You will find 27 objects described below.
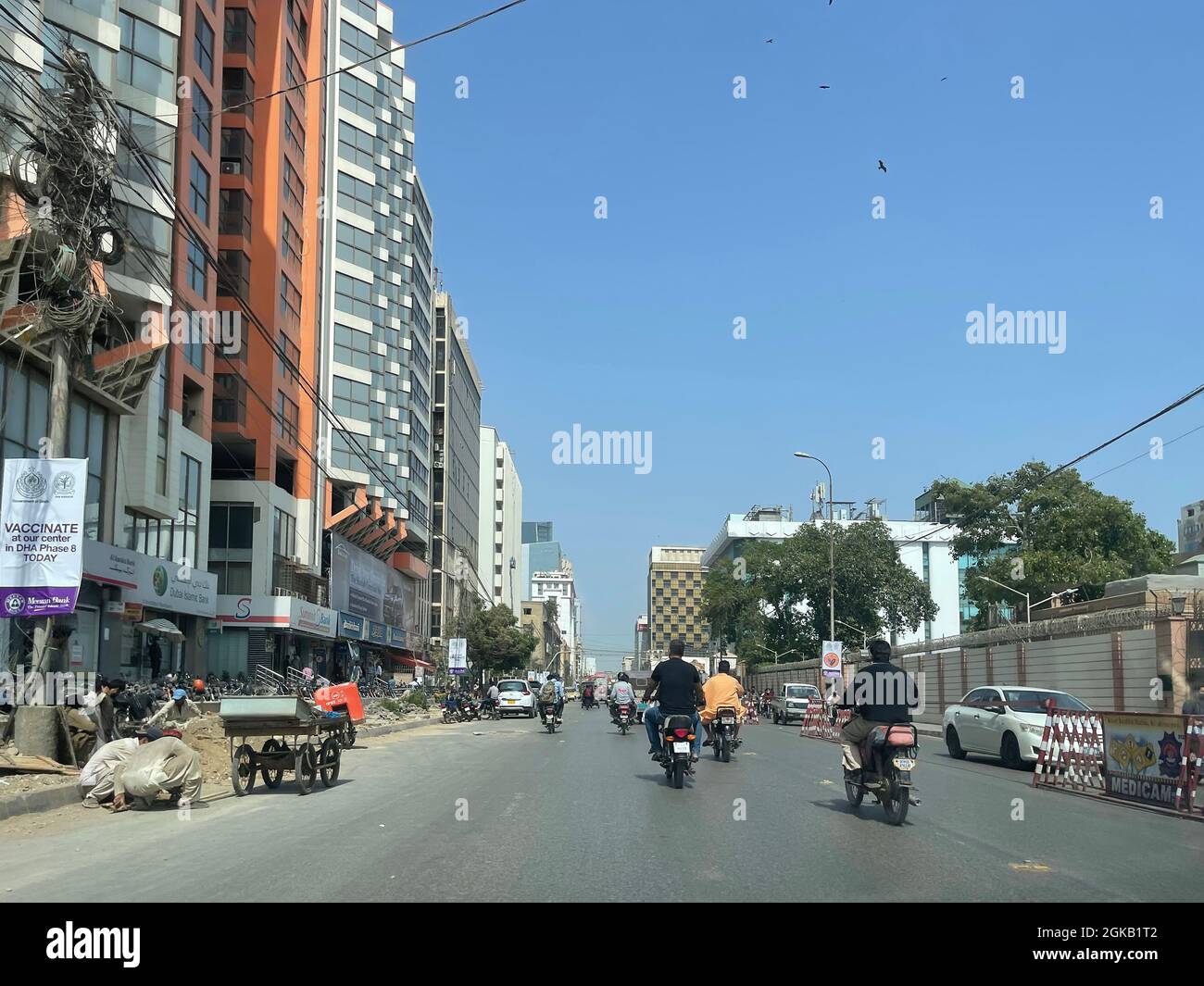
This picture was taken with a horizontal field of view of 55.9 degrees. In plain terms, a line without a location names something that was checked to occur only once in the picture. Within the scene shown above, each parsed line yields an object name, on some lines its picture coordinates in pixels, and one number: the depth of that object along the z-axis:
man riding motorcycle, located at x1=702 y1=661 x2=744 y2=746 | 19.12
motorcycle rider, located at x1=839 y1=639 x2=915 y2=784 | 11.68
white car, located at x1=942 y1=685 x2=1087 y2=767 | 20.12
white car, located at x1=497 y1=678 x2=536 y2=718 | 50.78
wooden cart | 14.46
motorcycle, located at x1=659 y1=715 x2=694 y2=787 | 14.41
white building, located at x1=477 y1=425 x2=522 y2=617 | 153.00
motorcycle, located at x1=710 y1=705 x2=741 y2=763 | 19.41
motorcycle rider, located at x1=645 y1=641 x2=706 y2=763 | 14.77
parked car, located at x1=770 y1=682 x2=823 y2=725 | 45.62
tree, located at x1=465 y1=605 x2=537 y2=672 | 90.75
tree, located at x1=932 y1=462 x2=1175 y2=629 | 56.09
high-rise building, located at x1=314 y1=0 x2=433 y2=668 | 62.81
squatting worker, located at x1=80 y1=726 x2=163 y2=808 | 13.73
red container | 23.48
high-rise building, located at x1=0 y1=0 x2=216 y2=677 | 26.75
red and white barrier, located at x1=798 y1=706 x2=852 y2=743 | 31.05
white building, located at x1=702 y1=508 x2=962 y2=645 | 104.31
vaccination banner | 15.40
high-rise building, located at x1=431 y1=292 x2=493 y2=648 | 102.56
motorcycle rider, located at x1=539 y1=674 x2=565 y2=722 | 33.09
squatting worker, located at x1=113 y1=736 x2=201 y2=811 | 13.20
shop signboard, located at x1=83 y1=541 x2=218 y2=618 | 30.94
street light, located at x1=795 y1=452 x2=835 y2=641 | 49.75
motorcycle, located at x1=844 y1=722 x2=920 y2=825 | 11.13
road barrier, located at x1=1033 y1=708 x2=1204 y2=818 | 13.34
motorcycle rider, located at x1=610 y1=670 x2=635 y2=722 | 29.98
